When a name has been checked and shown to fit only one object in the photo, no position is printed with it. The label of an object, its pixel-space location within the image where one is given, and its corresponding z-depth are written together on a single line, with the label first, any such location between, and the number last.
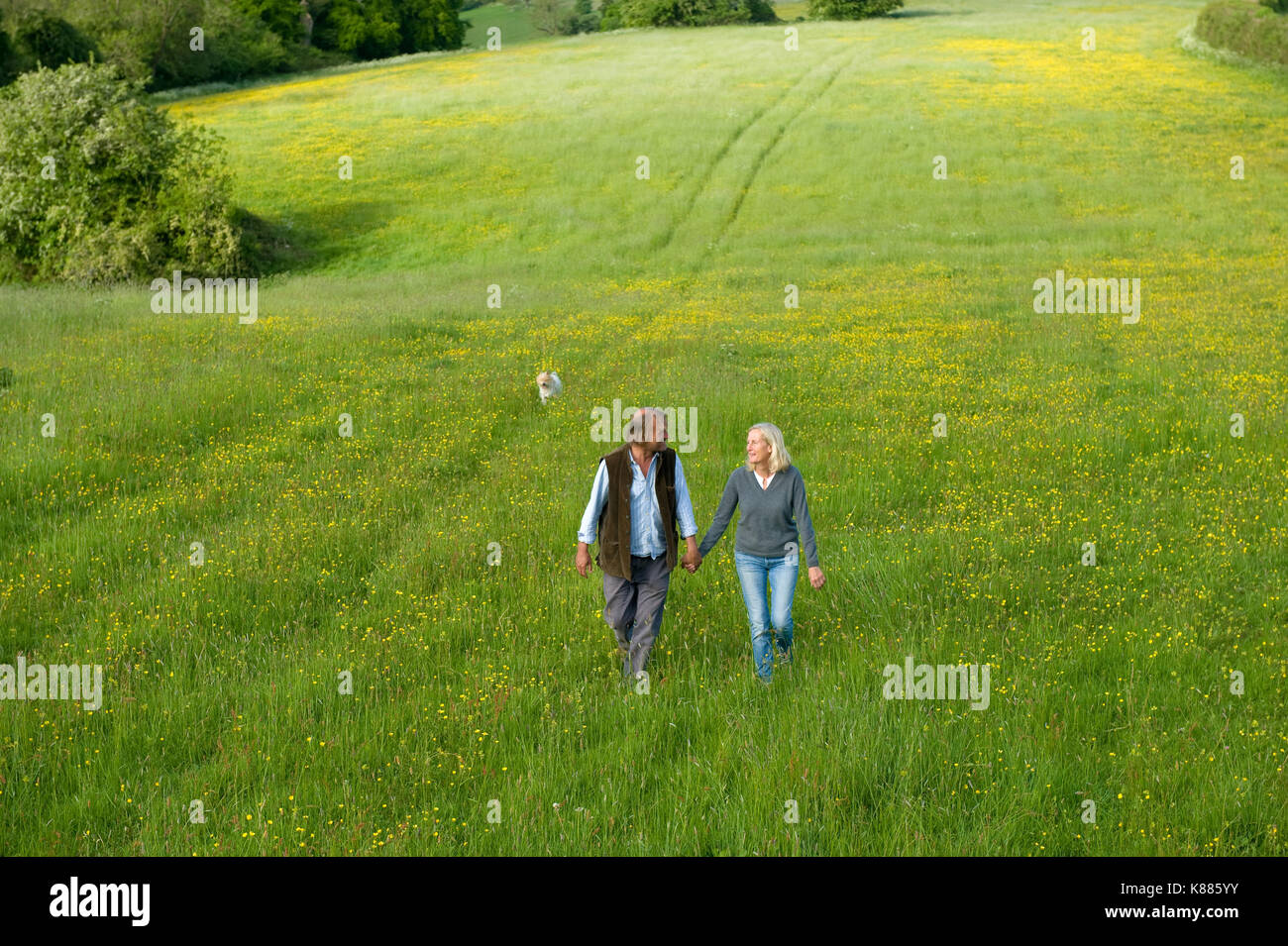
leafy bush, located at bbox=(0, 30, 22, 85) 53.19
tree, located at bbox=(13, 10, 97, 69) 55.09
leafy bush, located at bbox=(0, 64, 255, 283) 31.81
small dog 16.77
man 7.85
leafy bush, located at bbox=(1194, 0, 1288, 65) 54.50
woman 7.95
